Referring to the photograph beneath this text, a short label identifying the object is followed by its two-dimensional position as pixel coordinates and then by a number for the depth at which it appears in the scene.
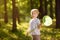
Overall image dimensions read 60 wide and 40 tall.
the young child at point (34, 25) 6.84
